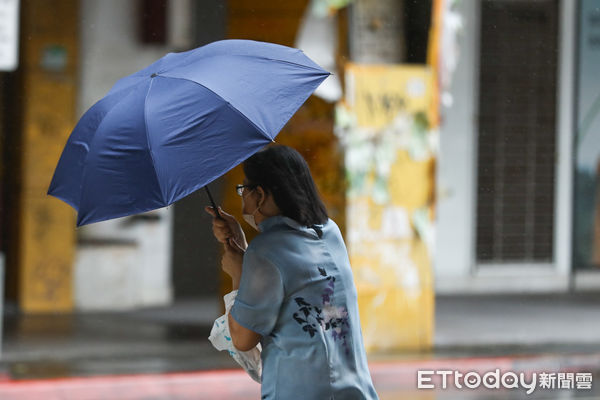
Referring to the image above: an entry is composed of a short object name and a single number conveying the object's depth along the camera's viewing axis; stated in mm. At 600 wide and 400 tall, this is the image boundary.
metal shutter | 21125
